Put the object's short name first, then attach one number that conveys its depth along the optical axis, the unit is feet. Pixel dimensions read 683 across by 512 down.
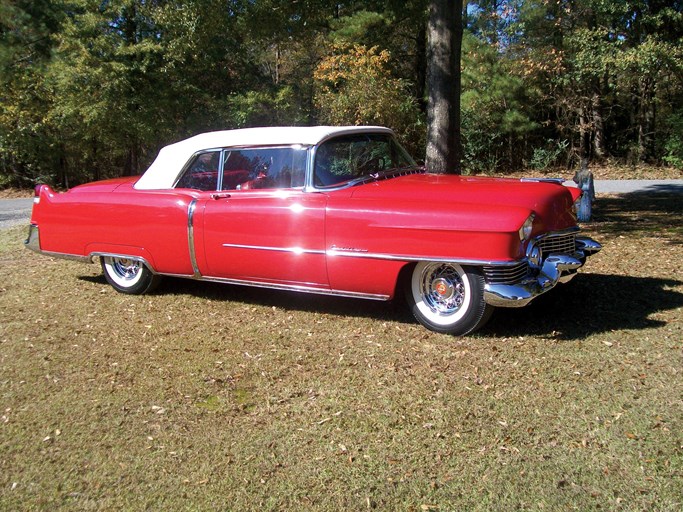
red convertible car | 14.80
